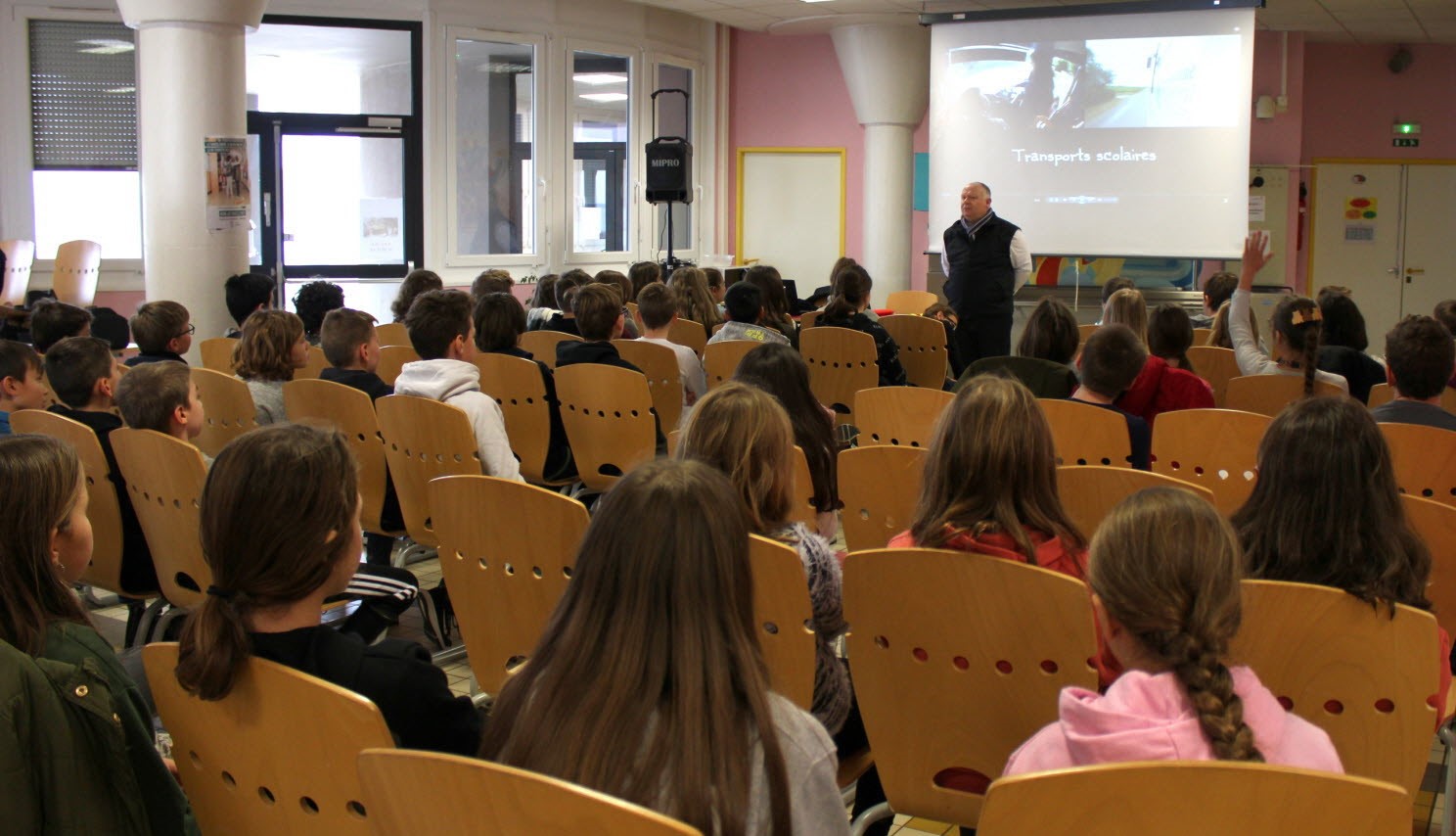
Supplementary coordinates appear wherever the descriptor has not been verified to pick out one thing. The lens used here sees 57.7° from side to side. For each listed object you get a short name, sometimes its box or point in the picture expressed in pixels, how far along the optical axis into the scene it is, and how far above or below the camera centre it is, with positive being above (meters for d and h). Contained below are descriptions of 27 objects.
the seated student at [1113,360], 3.93 -0.19
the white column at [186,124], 7.76 +1.01
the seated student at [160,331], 4.93 -0.14
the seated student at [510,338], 5.16 -0.17
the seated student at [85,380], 3.85 -0.26
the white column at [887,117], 11.80 +1.61
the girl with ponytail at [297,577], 1.84 -0.40
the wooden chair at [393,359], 5.54 -0.27
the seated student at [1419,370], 3.73 -0.21
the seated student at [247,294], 7.38 +0.00
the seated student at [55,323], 5.13 -0.12
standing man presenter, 8.00 +0.15
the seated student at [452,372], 4.16 -0.25
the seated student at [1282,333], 4.58 -0.13
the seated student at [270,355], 4.56 -0.22
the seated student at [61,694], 1.71 -0.53
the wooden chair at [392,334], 6.46 -0.20
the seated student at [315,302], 6.94 -0.05
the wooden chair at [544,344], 6.10 -0.23
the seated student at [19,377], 3.92 -0.25
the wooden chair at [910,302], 9.77 -0.04
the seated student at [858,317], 6.23 -0.10
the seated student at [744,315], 5.94 -0.09
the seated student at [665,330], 5.61 -0.16
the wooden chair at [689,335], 6.65 -0.20
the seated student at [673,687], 1.31 -0.40
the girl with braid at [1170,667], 1.53 -0.45
